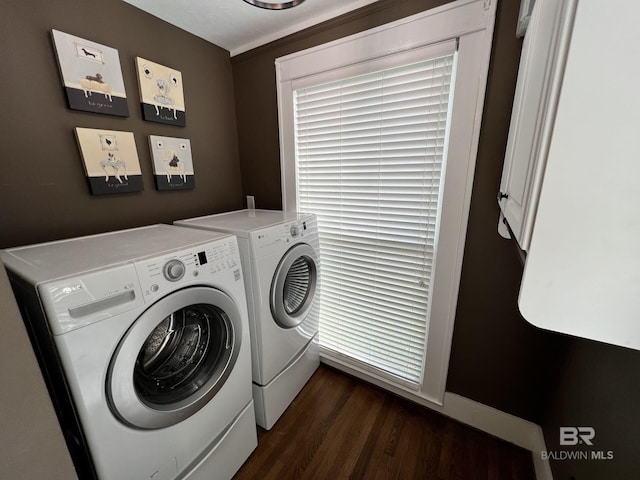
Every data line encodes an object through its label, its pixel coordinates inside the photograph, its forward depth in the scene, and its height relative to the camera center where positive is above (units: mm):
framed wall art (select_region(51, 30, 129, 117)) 1112 +504
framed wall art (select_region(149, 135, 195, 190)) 1483 +113
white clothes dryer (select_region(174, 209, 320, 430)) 1201 -649
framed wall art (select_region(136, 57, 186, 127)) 1390 +512
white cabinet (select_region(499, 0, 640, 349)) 388 -10
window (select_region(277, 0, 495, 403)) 1160 +23
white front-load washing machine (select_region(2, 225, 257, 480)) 661 -544
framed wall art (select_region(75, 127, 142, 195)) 1207 +110
